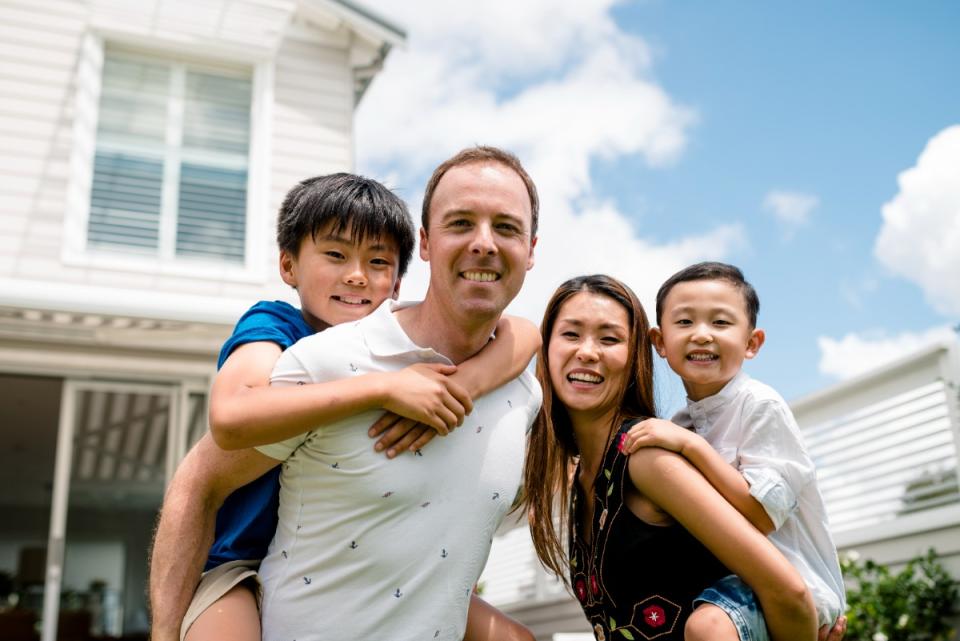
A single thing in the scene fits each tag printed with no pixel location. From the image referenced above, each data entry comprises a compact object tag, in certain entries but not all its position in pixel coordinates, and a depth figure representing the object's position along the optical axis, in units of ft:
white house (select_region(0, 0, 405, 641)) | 21.66
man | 5.55
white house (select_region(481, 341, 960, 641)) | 15.96
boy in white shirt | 6.35
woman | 6.04
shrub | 14.97
